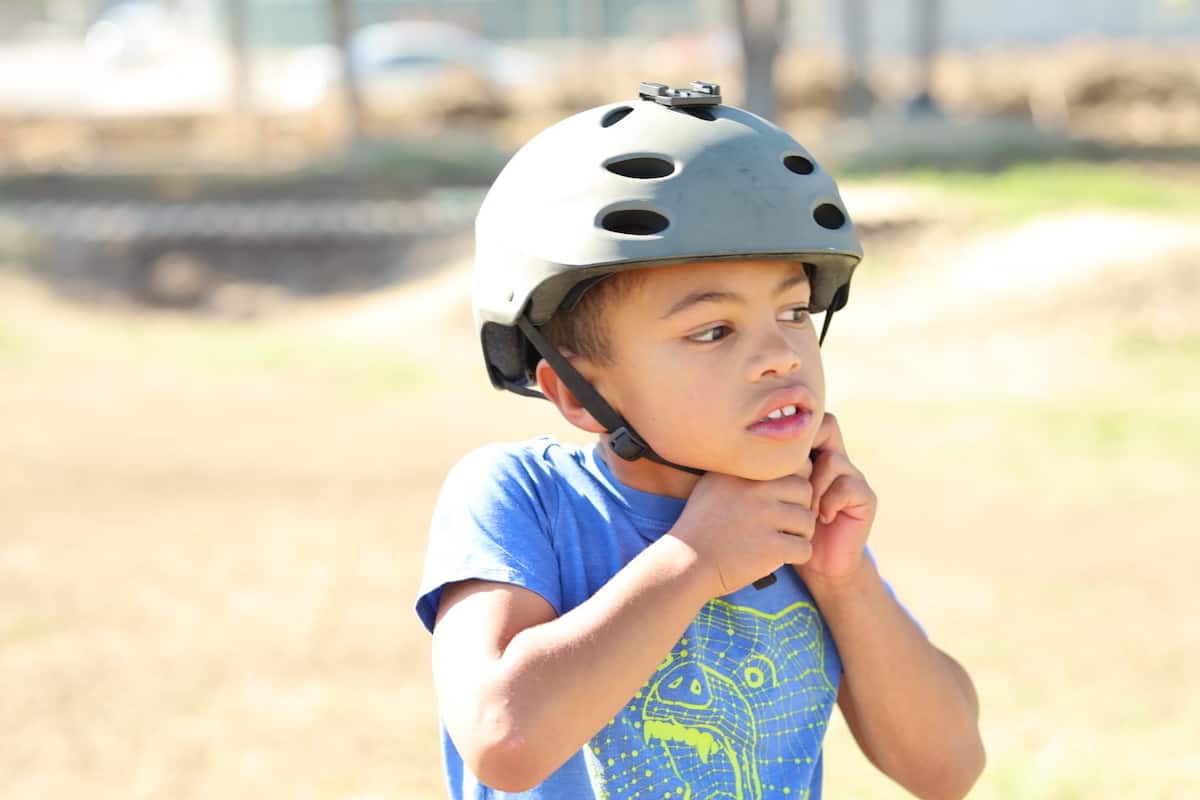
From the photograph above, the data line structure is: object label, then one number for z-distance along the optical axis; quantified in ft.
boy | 6.68
